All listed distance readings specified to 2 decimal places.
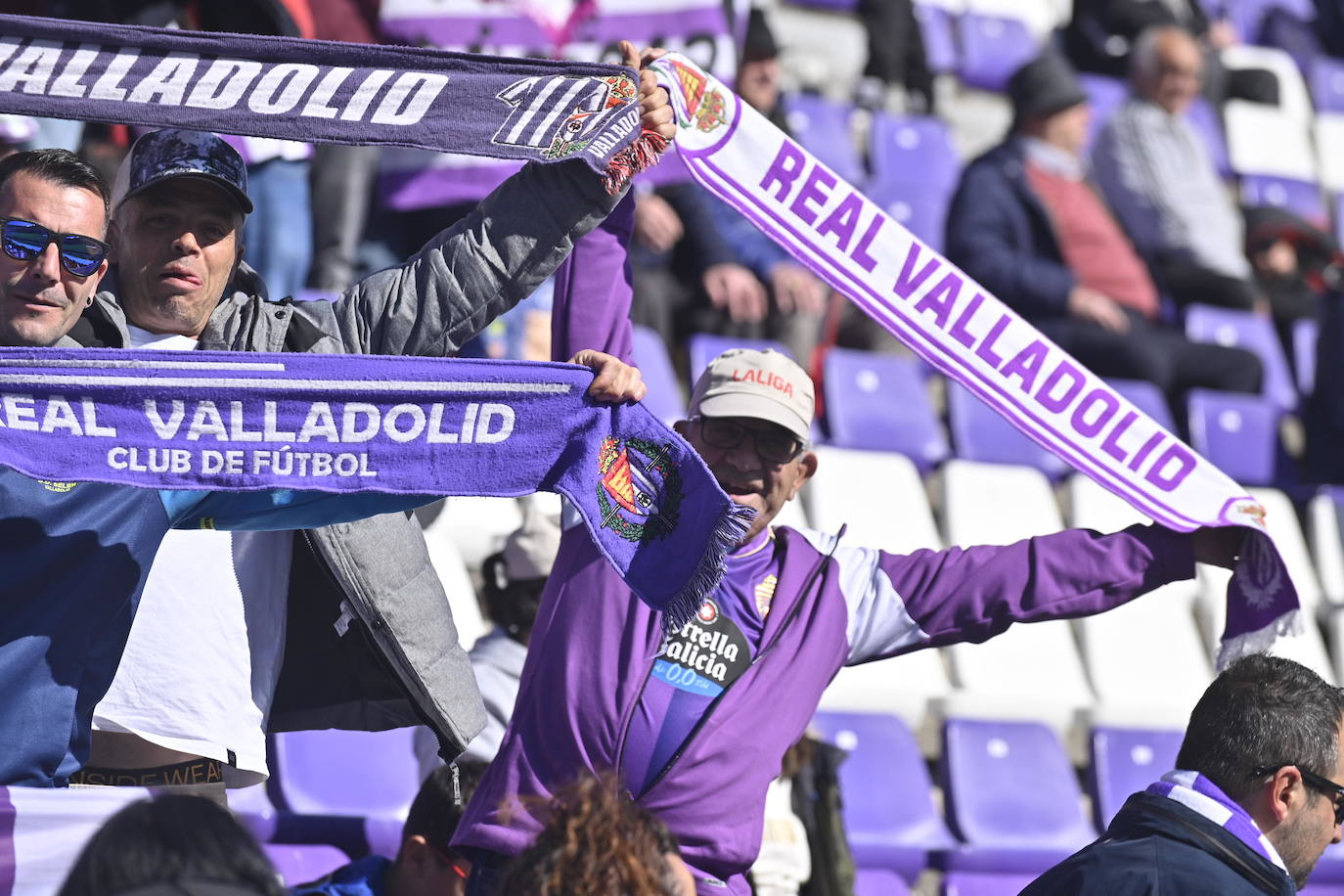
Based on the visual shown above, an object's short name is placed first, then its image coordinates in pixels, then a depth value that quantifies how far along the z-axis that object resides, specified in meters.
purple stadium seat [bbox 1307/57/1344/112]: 23.80
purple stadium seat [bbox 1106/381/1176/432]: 15.37
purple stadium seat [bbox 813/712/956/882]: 11.37
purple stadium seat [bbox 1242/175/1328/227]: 21.28
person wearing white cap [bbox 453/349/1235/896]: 6.86
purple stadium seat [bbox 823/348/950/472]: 14.77
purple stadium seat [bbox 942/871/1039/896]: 11.32
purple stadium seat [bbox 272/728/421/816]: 10.19
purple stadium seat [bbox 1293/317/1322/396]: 18.16
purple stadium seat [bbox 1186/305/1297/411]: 17.45
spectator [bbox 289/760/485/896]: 8.29
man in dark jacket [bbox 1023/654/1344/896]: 6.73
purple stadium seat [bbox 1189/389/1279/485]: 15.91
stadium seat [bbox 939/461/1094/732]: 12.73
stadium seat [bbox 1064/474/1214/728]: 13.41
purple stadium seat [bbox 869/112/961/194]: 19.00
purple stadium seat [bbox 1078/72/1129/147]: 20.83
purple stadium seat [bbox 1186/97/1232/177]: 21.20
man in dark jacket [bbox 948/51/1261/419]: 15.75
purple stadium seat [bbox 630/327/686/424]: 12.81
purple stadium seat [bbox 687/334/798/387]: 13.81
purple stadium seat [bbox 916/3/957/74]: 21.33
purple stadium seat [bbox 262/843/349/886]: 9.27
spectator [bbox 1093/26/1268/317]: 18.05
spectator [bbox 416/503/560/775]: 9.19
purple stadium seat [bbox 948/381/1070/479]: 15.38
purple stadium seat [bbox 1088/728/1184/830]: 12.38
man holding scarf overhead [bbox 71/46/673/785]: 6.54
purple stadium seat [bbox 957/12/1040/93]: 21.66
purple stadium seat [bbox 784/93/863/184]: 17.89
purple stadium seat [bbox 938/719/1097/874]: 11.70
